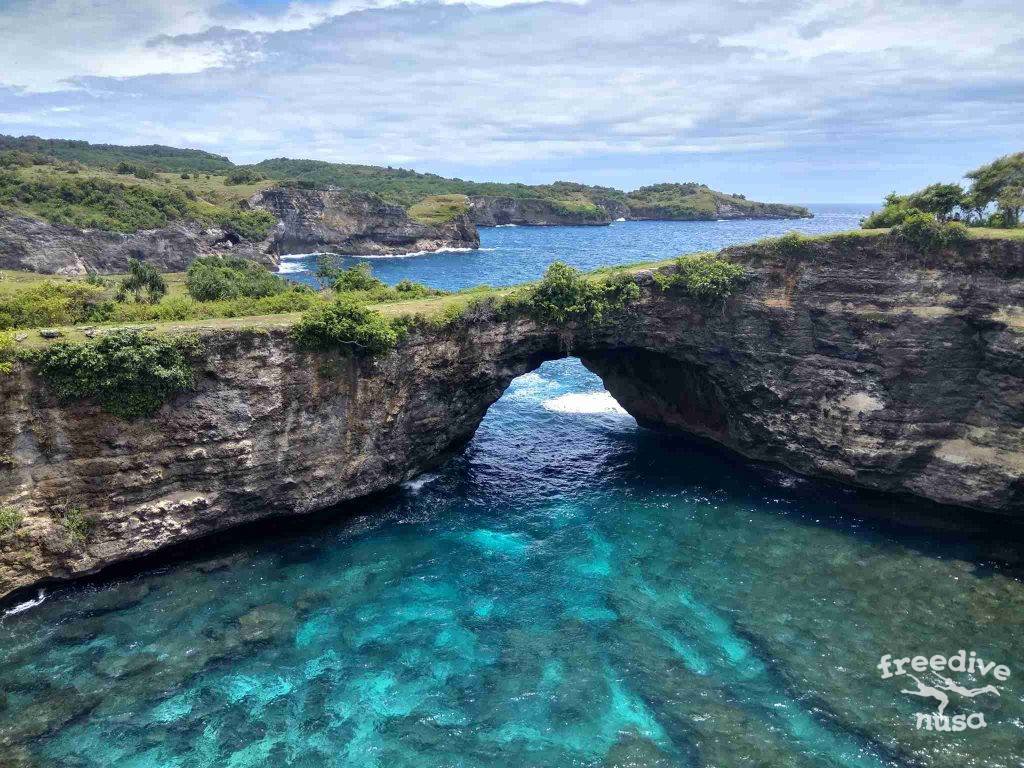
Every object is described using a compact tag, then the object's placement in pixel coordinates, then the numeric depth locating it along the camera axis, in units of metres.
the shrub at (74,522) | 26.22
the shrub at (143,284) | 39.74
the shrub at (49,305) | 29.08
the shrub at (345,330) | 29.23
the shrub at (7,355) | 24.09
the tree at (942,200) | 34.12
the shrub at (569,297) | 35.84
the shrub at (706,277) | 36.00
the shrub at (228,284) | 38.34
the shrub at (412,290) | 37.72
